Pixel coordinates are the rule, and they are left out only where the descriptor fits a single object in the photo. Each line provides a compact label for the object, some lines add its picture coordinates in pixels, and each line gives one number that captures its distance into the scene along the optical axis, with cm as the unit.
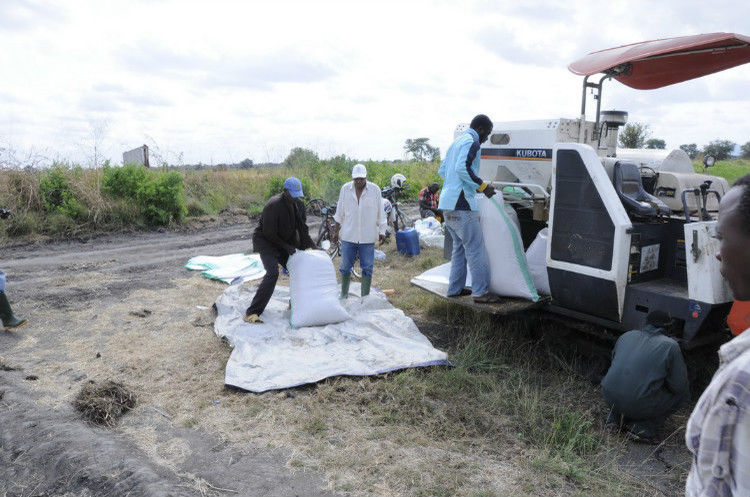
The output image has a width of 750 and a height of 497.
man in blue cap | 544
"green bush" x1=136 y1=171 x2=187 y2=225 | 1256
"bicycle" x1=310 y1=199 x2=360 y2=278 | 895
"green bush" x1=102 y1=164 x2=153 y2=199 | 1227
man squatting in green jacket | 357
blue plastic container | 908
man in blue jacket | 484
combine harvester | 382
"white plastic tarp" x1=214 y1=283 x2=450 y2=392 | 433
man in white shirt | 603
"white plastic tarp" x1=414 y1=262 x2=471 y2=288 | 605
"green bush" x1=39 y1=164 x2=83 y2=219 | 1143
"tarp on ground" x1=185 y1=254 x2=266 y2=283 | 796
